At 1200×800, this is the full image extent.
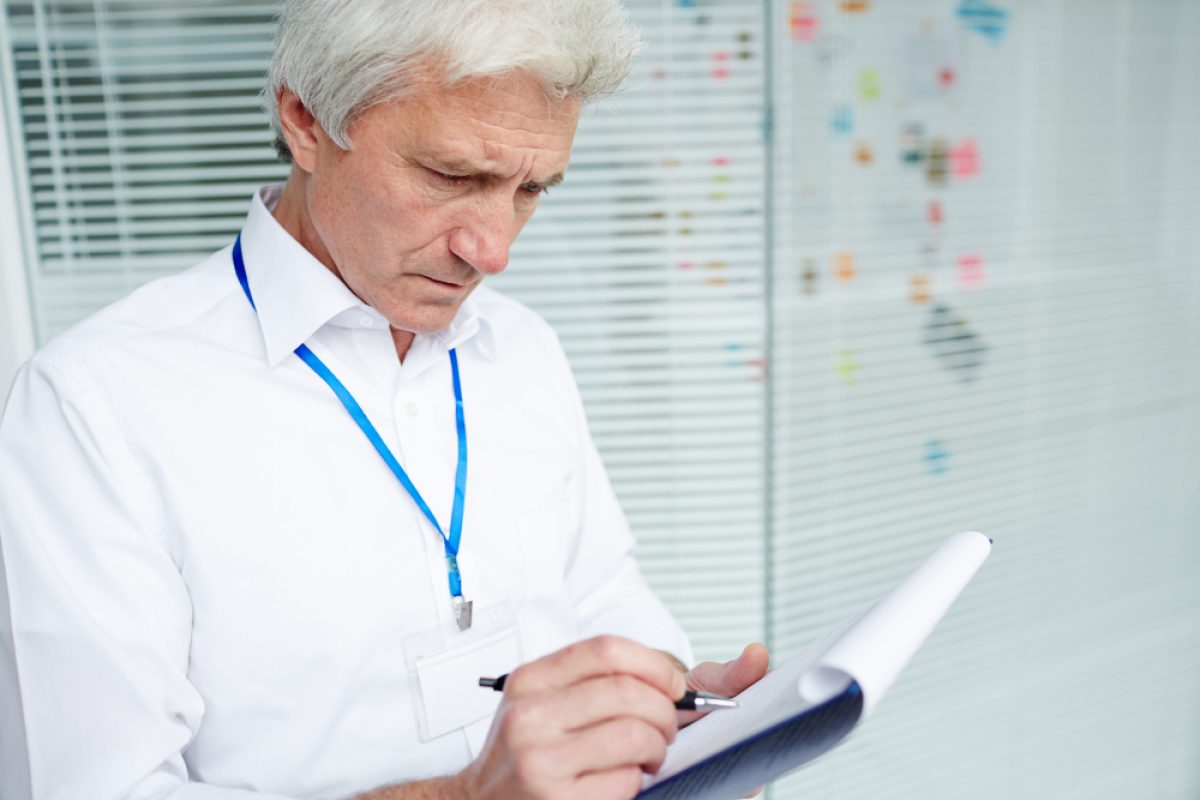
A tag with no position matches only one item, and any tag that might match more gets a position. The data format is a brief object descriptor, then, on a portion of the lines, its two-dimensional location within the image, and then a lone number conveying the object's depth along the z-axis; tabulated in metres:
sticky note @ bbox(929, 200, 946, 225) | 2.27
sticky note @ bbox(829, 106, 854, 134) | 2.11
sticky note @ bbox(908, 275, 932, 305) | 2.29
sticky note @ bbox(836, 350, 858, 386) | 2.24
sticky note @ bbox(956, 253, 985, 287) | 2.33
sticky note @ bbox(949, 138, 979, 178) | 2.26
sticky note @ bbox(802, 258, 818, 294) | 2.17
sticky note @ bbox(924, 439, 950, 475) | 2.39
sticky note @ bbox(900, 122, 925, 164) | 2.19
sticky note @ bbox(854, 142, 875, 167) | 2.15
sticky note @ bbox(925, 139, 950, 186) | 2.24
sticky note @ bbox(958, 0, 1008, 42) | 2.17
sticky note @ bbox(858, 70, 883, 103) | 2.11
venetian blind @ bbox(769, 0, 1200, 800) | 2.17
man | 0.87
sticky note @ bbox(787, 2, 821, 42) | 2.02
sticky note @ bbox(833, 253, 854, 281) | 2.19
